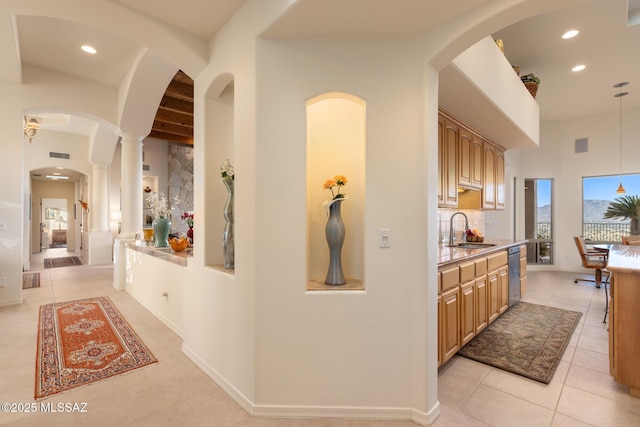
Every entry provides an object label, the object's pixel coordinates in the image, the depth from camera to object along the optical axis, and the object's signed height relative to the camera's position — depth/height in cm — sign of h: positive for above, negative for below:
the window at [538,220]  709 -17
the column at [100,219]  791 -14
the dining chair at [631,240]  501 -49
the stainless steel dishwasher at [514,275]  402 -85
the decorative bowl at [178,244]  374 -38
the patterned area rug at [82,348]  239 -127
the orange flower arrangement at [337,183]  213 +21
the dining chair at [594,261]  499 -83
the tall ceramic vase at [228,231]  239 -14
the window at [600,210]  652 +6
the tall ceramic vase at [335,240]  212 -19
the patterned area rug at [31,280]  537 -128
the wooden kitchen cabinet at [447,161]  331 +59
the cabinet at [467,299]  245 -83
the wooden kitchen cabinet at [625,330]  220 -87
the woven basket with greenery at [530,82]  430 +186
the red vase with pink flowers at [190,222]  397 -12
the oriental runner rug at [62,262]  780 -132
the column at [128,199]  505 +25
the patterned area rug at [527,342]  259 -130
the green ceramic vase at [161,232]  421 -26
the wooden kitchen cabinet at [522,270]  446 -86
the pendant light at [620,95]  508 +215
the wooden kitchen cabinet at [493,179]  446 +54
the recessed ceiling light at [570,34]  371 +222
